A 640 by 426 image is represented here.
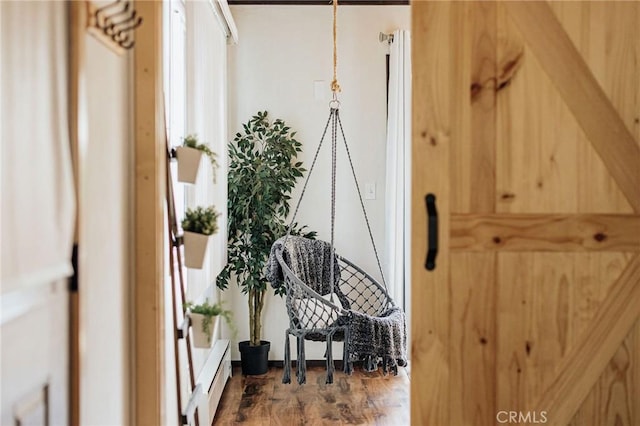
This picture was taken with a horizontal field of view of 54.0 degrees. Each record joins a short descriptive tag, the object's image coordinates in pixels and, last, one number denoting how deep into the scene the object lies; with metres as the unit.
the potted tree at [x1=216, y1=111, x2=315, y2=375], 4.09
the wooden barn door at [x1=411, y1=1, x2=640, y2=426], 2.04
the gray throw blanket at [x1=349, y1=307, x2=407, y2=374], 3.50
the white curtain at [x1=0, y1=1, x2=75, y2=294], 1.21
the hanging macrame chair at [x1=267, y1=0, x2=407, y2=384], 3.51
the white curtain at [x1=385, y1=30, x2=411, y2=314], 4.26
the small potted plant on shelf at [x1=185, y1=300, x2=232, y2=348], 2.18
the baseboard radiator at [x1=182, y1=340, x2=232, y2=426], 2.29
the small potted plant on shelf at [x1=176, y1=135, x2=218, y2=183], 2.10
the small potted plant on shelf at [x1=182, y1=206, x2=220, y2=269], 2.10
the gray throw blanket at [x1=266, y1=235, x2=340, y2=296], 3.72
